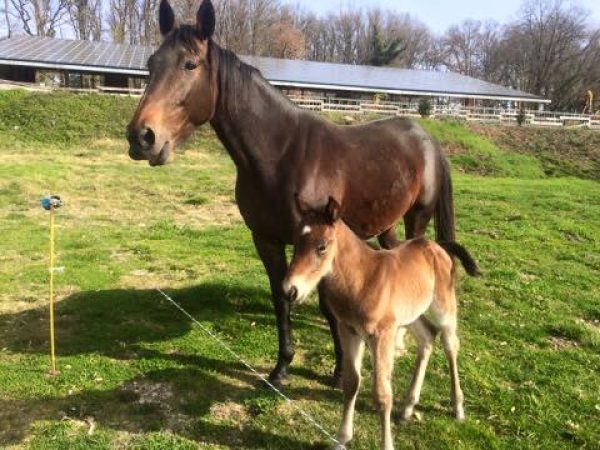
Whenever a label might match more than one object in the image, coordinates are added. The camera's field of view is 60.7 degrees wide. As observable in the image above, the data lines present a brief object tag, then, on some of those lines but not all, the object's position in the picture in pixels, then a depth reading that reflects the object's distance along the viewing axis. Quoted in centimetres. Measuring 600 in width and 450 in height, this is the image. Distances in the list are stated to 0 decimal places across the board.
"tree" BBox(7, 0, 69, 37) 5153
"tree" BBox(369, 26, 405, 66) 6338
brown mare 368
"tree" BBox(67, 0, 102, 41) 5234
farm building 3229
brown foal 313
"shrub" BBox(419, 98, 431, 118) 3453
